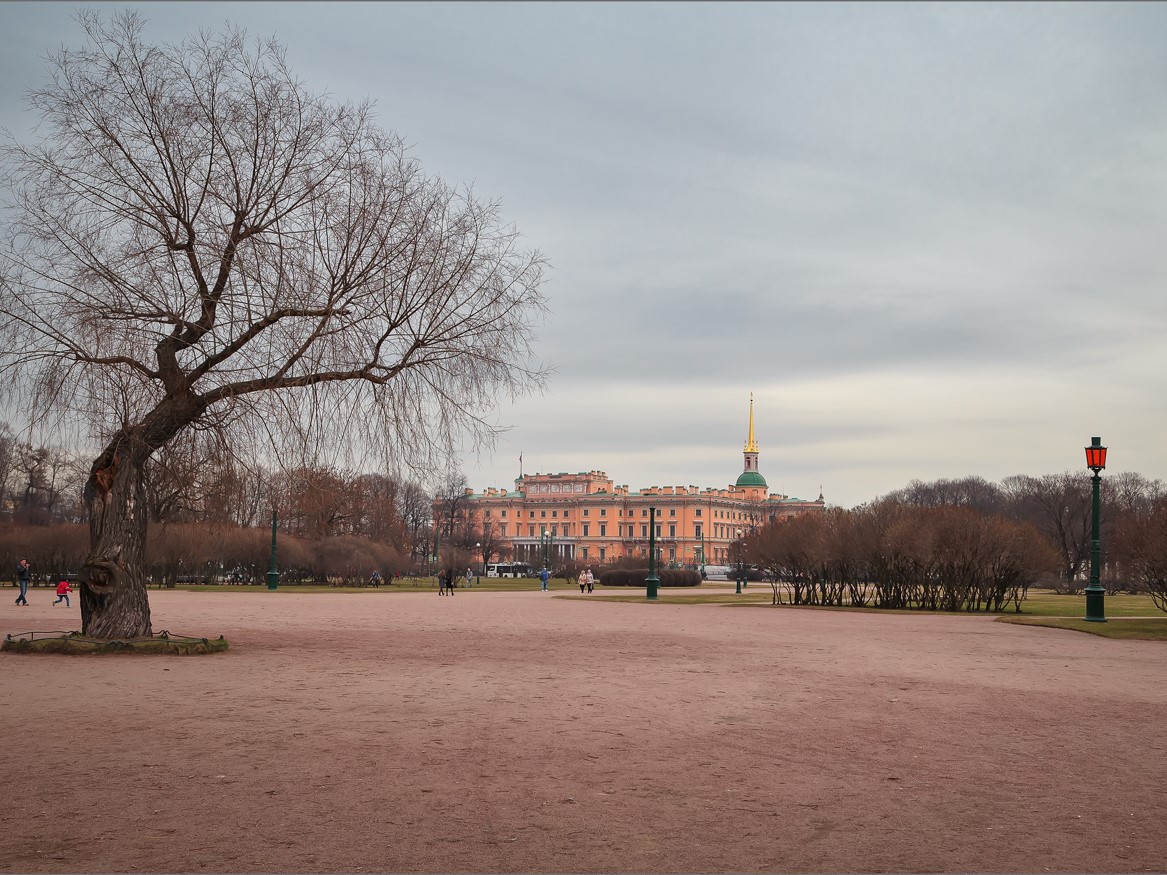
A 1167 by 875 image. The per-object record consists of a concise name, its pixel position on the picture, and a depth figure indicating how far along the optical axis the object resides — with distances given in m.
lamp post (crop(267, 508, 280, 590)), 60.71
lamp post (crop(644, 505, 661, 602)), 55.19
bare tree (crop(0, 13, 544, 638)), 19.38
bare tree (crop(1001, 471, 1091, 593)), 97.31
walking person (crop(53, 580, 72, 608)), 40.56
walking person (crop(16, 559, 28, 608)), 41.59
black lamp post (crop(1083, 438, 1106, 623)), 32.59
